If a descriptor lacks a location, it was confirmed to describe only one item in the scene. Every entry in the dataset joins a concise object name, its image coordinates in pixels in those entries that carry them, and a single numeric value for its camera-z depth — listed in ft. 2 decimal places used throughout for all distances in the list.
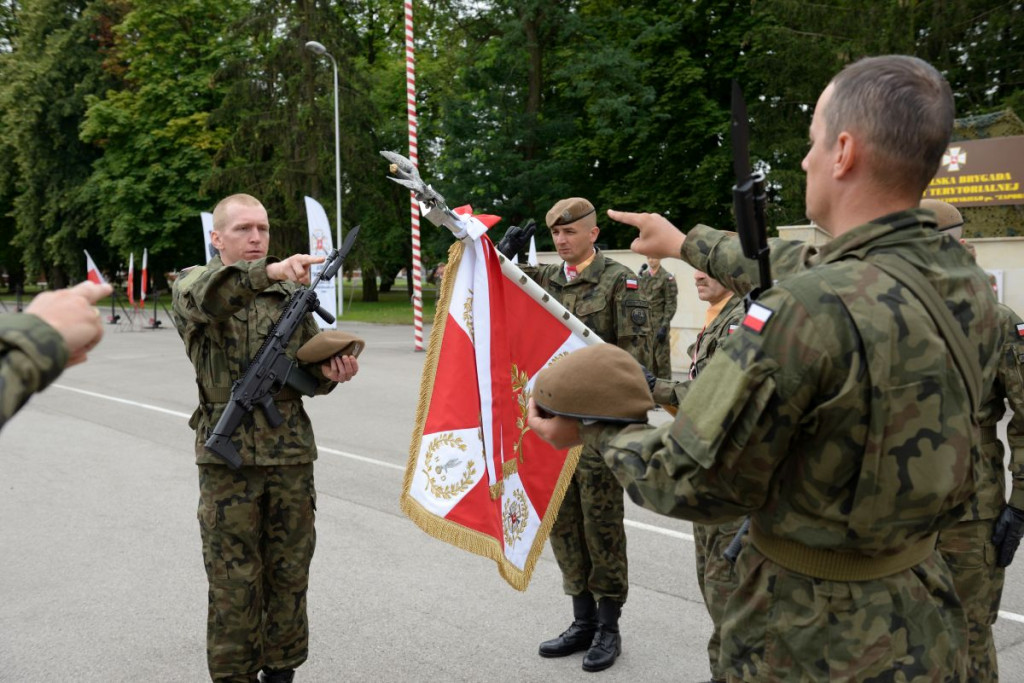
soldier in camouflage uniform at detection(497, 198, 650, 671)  14.21
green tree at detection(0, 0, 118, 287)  127.44
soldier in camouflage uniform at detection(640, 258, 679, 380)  35.70
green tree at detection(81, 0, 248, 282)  116.06
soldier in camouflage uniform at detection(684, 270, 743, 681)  11.43
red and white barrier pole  46.14
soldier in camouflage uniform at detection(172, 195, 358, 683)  11.64
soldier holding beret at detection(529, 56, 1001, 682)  5.45
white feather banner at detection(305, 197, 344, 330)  62.23
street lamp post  81.94
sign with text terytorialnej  44.75
